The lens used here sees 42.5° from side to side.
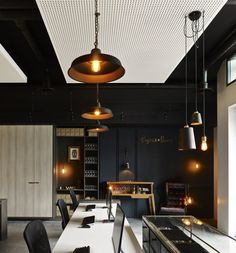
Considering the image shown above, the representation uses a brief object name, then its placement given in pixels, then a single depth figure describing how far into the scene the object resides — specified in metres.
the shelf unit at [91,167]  8.46
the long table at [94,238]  2.79
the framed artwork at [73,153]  8.70
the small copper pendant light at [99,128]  5.97
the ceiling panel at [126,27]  3.09
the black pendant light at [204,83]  3.44
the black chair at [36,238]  2.55
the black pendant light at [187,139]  3.63
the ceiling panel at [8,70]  4.43
